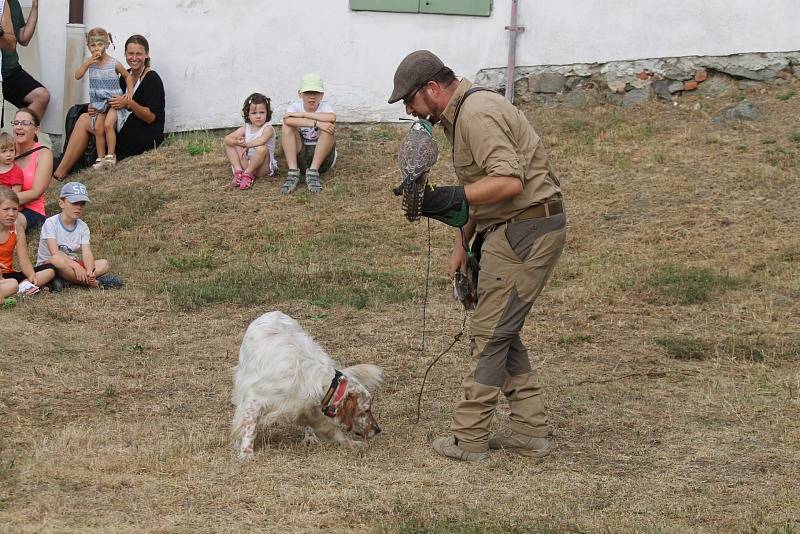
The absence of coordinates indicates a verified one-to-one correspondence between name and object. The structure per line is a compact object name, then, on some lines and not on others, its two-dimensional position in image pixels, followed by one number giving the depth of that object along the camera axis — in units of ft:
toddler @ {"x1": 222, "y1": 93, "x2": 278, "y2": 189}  41.86
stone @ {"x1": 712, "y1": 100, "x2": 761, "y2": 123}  42.48
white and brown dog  19.83
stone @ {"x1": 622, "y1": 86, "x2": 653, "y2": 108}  44.01
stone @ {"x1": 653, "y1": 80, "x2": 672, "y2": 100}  43.93
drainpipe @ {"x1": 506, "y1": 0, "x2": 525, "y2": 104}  43.78
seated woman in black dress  43.96
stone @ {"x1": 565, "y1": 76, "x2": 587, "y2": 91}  44.47
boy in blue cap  32.01
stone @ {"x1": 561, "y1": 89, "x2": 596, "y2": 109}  44.49
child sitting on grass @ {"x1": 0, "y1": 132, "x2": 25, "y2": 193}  35.14
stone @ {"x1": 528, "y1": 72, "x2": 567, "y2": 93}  44.42
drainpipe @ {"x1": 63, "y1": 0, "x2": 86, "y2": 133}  45.78
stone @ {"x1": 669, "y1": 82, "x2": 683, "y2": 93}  43.75
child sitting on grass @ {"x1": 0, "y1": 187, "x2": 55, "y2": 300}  30.73
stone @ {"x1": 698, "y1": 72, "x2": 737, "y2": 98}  43.45
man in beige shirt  18.45
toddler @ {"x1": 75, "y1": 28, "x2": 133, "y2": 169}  44.19
